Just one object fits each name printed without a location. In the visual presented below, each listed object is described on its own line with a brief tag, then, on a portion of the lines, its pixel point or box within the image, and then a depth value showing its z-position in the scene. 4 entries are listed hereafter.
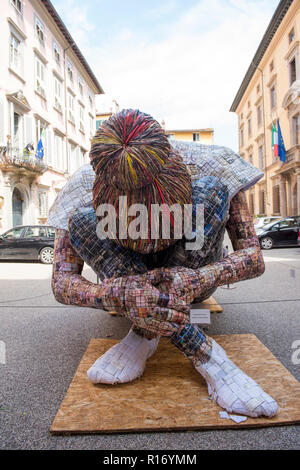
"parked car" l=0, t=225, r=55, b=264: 9.06
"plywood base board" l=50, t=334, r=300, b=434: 1.31
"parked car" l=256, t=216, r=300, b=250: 11.36
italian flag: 17.06
